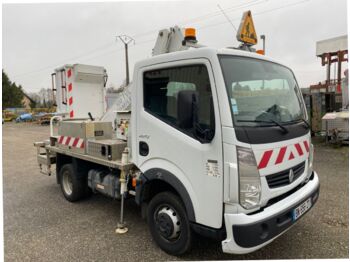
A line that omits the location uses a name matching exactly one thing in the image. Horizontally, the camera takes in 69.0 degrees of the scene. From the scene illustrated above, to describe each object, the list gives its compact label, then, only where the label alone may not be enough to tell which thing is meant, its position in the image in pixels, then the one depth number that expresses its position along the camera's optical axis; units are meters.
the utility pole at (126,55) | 20.83
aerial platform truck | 2.25
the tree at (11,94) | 41.15
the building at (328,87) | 11.28
